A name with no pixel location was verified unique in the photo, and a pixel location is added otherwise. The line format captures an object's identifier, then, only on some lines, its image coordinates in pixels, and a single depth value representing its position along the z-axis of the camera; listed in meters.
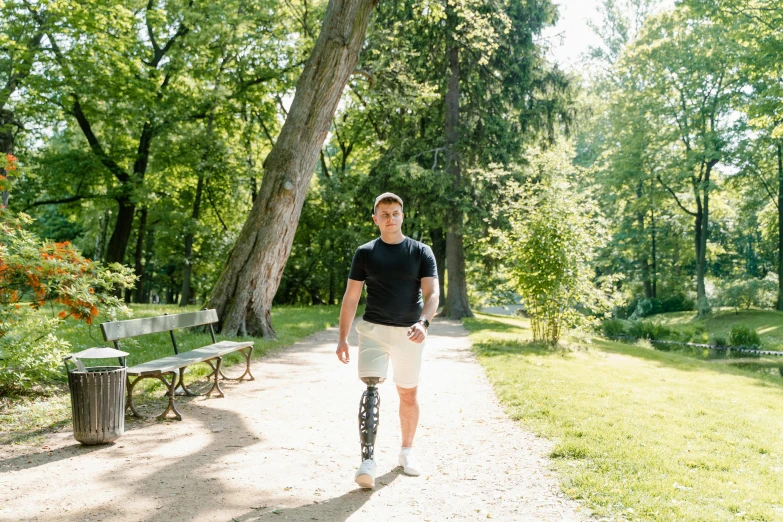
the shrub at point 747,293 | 28.20
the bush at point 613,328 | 22.97
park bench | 6.40
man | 4.53
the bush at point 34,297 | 6.60
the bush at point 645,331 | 22.90
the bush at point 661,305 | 33.84
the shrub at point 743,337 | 19.39
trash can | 5.39
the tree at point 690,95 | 29.44
